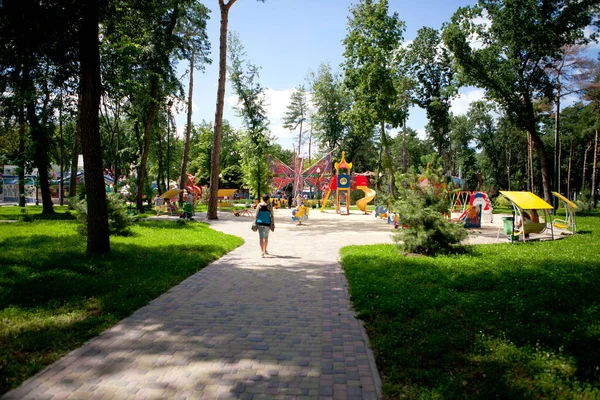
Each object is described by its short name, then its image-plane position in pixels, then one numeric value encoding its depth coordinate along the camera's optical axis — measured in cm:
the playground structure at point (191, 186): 3871
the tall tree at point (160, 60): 2275
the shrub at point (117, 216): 1360
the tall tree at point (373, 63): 2361
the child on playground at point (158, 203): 2646
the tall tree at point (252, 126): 3869
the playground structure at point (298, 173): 3788
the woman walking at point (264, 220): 1073
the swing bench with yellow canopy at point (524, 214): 1267
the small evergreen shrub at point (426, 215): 1009
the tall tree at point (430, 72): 4075
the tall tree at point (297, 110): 5950
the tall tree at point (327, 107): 5550
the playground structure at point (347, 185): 3183
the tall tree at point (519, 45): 2448
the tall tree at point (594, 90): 2827
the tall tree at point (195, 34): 2558
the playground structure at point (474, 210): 1786
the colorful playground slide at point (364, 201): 3268
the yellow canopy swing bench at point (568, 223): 1543
